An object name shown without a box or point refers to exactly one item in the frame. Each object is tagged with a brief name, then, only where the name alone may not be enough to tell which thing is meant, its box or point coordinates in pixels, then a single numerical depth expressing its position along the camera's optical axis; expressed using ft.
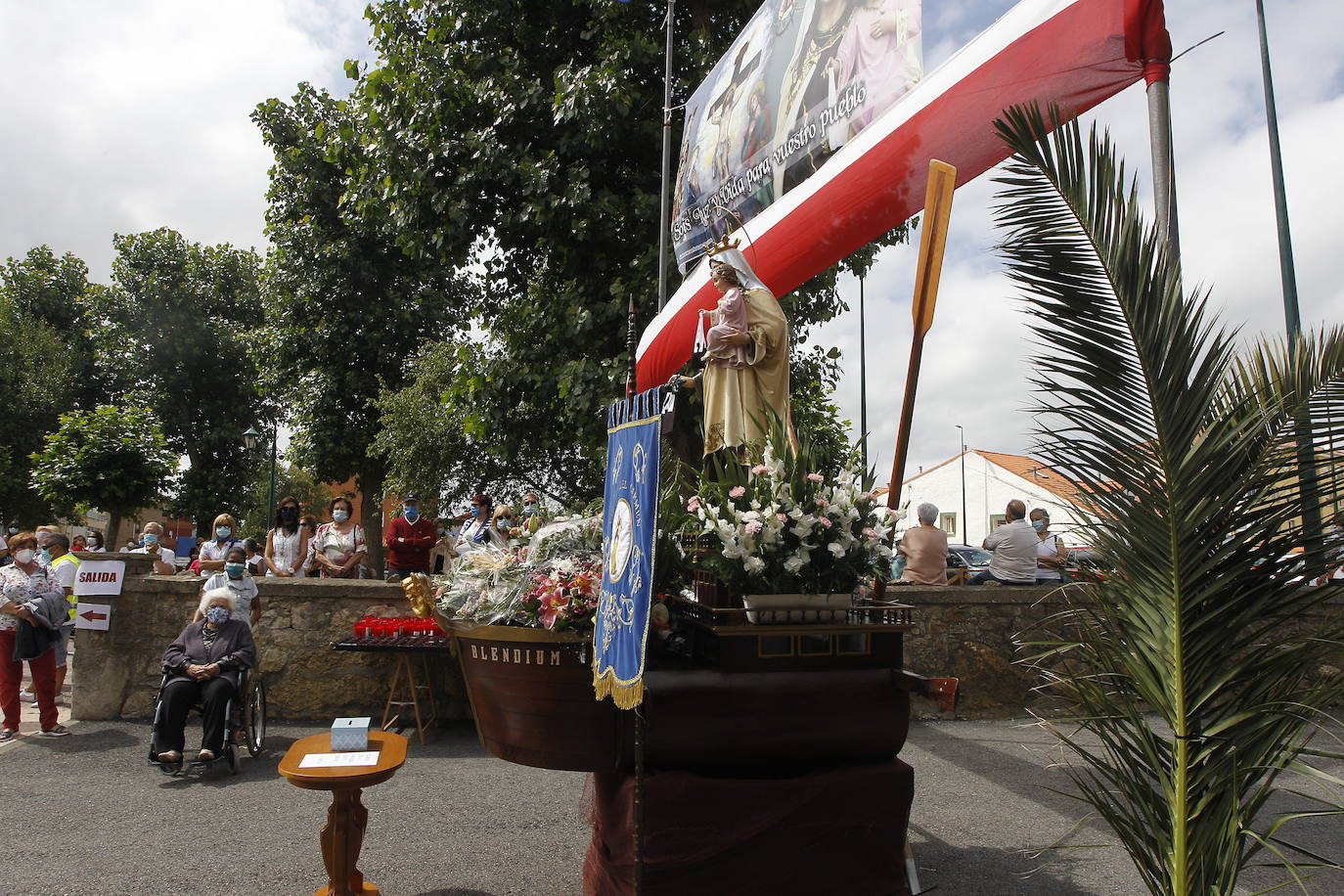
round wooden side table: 12.17
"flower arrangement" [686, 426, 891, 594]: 11.62
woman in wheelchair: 20.29
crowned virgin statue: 14.74
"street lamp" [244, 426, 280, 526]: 67.04
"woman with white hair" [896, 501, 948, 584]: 26.84
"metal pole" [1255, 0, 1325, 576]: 7.66
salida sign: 24.68
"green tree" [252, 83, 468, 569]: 64.39
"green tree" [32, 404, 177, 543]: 47.14
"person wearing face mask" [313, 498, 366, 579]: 29.01
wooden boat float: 11.41
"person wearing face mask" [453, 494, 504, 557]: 24.66
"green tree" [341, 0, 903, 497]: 32.17
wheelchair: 20.29
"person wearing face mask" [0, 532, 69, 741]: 23.62
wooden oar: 11.94
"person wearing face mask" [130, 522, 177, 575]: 39.24
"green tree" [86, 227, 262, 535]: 90.99
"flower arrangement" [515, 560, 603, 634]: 11.59
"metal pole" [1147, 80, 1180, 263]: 8.55
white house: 132.87
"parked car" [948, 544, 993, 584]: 57.30
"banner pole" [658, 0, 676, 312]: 28.30
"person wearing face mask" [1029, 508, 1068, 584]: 28.04
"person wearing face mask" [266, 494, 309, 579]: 29.35
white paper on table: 12.71
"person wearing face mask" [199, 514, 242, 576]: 28.60
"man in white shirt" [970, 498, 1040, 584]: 27.43
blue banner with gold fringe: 9.52
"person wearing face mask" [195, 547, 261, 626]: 22.35
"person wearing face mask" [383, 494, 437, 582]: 28.09
